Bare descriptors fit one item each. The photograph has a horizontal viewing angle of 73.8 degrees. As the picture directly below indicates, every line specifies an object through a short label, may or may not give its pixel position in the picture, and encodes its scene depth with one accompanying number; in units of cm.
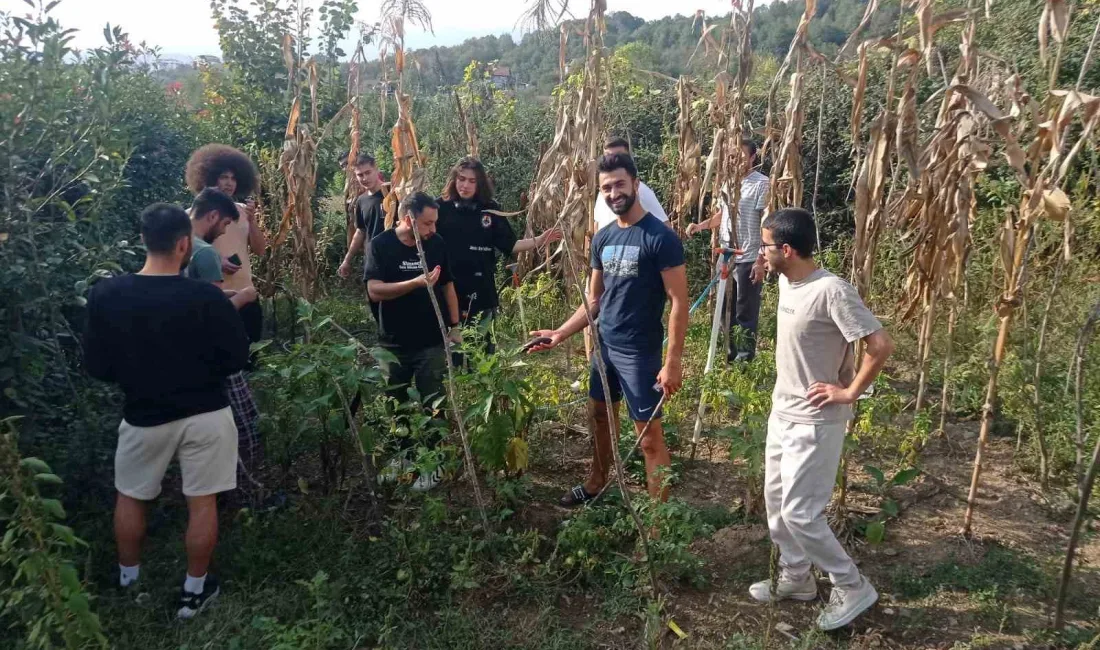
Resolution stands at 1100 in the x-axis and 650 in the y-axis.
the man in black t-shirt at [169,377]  274
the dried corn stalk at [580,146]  351
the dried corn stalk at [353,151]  392
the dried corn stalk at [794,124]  301
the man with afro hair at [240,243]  350
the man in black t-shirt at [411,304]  373
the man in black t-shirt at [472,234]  452
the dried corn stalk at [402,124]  290
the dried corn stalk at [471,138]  616
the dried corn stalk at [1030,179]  238
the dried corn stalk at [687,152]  442
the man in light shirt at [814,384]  250
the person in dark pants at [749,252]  539
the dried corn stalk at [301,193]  466
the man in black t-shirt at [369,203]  495
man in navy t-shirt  314
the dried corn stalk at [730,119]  321
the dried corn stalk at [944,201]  305
